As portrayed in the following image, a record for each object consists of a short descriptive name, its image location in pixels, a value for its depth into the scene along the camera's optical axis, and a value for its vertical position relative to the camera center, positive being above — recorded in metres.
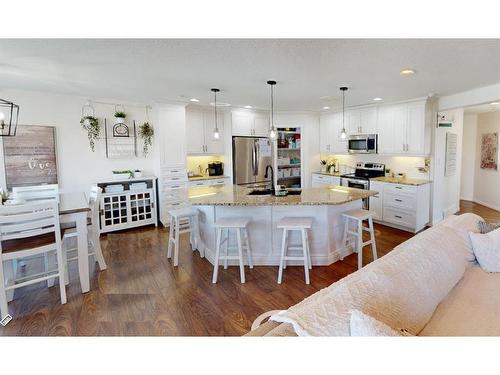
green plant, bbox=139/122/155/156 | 5.34 +0.54
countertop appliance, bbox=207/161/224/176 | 5.96 -0.14
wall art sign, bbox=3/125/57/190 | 4.12 +0.12
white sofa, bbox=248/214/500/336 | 1.13 -0.70
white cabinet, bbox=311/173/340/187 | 6.00 -0.43
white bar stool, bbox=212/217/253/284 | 3.02 -0.75
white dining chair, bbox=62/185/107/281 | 3.30 -0.78
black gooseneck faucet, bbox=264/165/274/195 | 6.21 -0.27
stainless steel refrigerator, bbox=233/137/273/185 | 5.93 +0.04
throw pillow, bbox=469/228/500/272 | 2.18 -0.73
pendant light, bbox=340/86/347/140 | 4.03 +1.03
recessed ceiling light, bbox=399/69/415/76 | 3.12 +0.99
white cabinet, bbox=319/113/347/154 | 6.16 +0.59
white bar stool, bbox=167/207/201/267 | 3.51 -0.90
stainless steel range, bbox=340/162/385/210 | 5.36 -0.32
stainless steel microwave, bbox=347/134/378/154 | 5.47 +0.32
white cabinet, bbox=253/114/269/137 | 6.20 +0.80
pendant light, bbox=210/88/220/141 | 4.07 +1.04
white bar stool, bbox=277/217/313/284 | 2.96 -0.74
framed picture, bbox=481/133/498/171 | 6.28 +0.16
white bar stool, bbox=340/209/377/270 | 3.29 -0.80
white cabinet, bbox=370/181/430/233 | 4.64 -0.79
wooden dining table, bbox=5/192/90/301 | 2.78 -0.74
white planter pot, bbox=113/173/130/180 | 4.98 -0.23
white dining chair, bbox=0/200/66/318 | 2.35 -0.62
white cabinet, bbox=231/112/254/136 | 5.91 +0.80
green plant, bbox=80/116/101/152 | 4.77 +0.61
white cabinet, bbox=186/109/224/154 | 5.59 +0.61
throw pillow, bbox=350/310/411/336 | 1.03 -0.63
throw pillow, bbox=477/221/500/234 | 2.49 -0.62
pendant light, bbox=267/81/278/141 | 3.65 +0.42
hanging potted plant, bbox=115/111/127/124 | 4.99 +0.82
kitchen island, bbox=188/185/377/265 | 3.37 -0.71
